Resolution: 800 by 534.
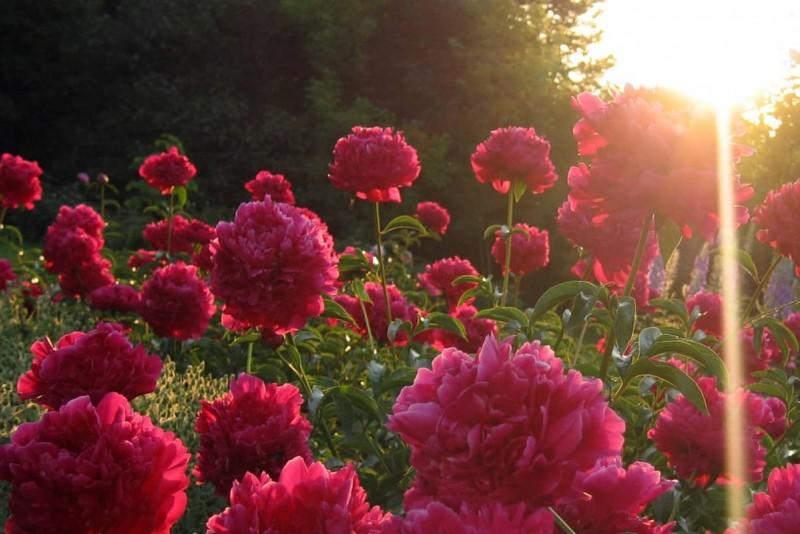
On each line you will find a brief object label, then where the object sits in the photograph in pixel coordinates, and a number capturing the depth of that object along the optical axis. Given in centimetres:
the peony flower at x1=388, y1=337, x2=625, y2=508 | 84
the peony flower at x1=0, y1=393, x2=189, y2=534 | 114
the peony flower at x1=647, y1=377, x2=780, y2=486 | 165
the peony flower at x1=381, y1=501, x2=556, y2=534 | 77
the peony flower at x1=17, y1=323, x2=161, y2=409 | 170
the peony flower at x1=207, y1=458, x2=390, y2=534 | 87
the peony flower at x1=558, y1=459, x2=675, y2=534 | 97
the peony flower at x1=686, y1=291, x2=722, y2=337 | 318
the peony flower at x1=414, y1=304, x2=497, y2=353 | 255
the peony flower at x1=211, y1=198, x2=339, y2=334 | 172
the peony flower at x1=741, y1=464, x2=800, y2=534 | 90
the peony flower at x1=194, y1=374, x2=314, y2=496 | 155
